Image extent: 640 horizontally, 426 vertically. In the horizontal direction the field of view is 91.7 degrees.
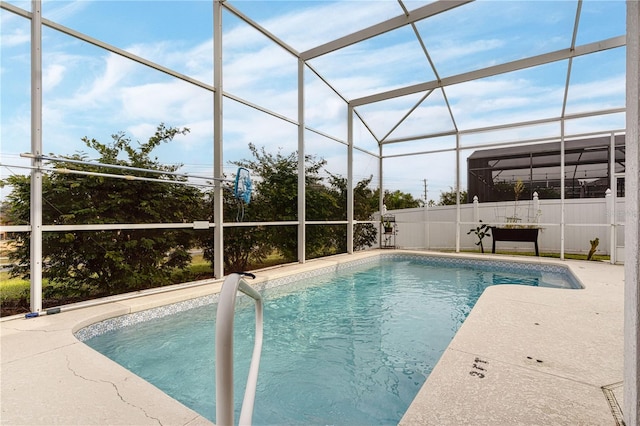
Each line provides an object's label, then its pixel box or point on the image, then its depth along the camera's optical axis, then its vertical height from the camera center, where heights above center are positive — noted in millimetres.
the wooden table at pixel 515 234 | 7832 -629
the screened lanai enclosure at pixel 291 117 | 3451 +1741
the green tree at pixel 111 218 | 3451 -92
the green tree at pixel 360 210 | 8605 +18
